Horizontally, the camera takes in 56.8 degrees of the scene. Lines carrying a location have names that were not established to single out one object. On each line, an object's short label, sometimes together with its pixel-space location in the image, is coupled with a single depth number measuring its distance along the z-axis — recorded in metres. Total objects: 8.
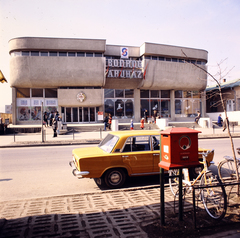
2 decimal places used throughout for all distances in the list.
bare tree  4.59
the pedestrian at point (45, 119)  28.03
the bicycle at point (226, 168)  5.40
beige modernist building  30.62
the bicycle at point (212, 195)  3.77
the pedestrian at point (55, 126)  20.32
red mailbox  3.48
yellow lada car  5.72
